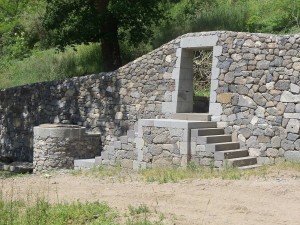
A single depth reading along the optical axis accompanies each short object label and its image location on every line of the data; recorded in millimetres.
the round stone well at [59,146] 15250
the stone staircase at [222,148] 11898
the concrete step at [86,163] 14289
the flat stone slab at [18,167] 16359
